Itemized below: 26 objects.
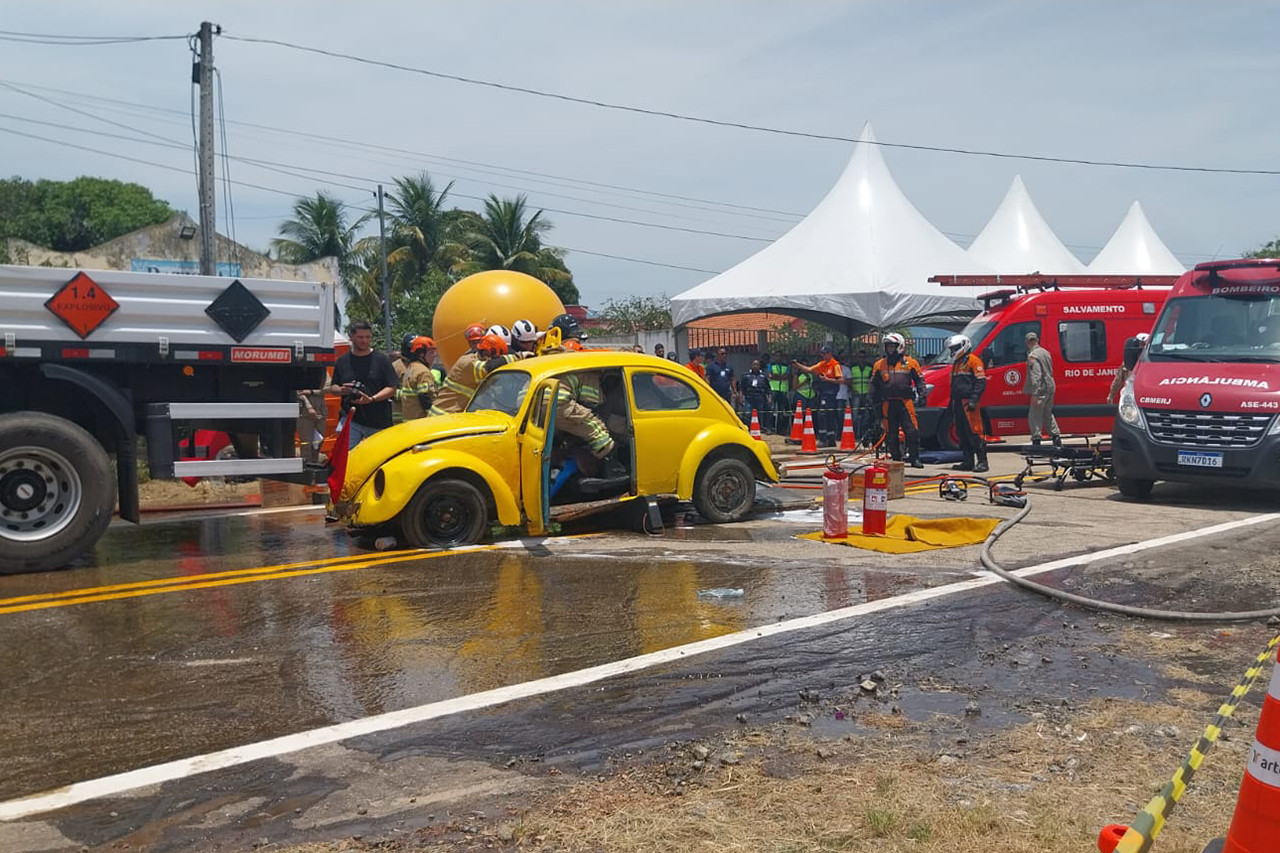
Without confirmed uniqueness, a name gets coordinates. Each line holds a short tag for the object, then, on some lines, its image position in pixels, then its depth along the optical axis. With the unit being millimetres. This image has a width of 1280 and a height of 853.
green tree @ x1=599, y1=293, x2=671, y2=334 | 44656
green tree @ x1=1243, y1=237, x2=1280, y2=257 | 56900
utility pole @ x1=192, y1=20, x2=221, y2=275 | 23250
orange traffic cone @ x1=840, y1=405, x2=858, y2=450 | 18848
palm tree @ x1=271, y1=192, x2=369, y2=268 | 51500
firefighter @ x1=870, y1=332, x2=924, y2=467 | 14945
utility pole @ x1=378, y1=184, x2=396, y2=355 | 41375
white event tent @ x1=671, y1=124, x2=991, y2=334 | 22391
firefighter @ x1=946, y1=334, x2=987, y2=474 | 15086
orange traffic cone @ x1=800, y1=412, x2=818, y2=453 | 19156
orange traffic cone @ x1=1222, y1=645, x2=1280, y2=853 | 3021
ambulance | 10898
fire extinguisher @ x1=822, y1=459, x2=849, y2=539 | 9297
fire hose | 6586
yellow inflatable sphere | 16219
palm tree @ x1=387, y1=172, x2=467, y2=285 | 49000
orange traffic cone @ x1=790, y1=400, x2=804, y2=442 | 20359
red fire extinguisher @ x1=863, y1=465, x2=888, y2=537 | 9359
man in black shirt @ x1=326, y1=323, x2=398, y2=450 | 11086
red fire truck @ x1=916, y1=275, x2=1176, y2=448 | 17344
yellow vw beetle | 9000
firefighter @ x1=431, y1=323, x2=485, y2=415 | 11125
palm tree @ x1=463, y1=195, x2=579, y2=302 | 48125
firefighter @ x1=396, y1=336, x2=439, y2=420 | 11875
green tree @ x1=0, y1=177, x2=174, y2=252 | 64938
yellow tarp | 9148
